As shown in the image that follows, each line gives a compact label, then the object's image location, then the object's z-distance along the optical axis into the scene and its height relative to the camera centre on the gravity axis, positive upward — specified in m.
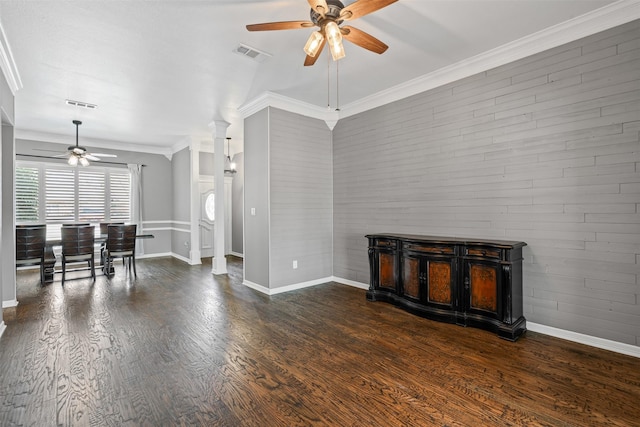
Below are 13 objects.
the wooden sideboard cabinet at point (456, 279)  3.00 -0.76
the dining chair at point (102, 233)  6.14 -0.34
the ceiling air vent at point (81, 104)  4.74 +1.84
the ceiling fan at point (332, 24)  2.11 +1.44
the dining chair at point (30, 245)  4.86 -0.43
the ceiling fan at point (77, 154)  5.66 +1.21
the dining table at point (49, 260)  5.31 -0.74
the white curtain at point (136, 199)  7.85 +0.48
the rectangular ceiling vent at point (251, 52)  3.24 +1.82
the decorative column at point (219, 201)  6.14 +0.31
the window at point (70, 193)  6.58 +0.59
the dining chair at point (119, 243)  5.71 -0.48
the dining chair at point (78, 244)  5.29 -0.47
